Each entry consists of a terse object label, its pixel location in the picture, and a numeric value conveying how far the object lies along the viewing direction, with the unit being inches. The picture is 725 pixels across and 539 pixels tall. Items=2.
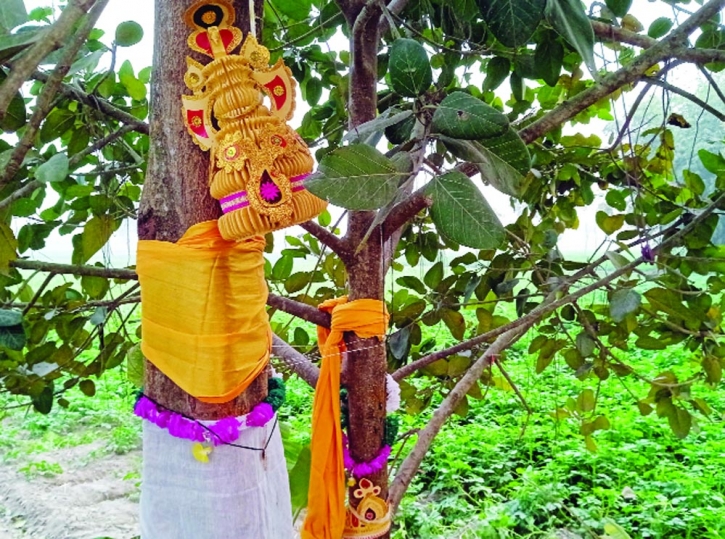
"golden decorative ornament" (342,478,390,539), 27.6
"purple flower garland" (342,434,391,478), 27.8
